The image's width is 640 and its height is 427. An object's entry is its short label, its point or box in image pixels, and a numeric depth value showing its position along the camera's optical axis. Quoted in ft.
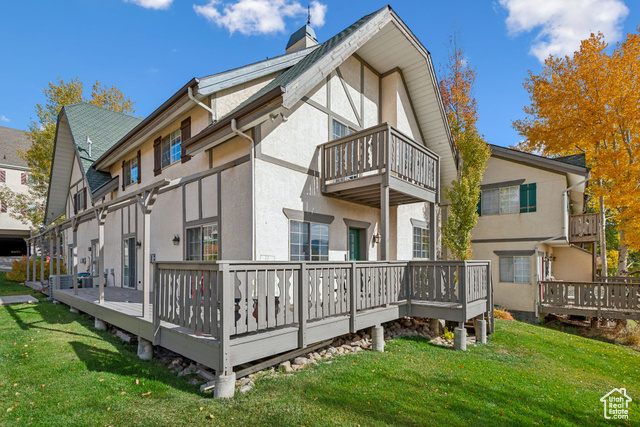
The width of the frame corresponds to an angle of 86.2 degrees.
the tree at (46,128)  68.80
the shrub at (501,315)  42.13
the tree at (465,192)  45.37
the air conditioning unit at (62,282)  37.93
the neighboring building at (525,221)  48.26
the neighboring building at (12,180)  97.04
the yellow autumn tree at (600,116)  43.34
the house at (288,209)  16.66
